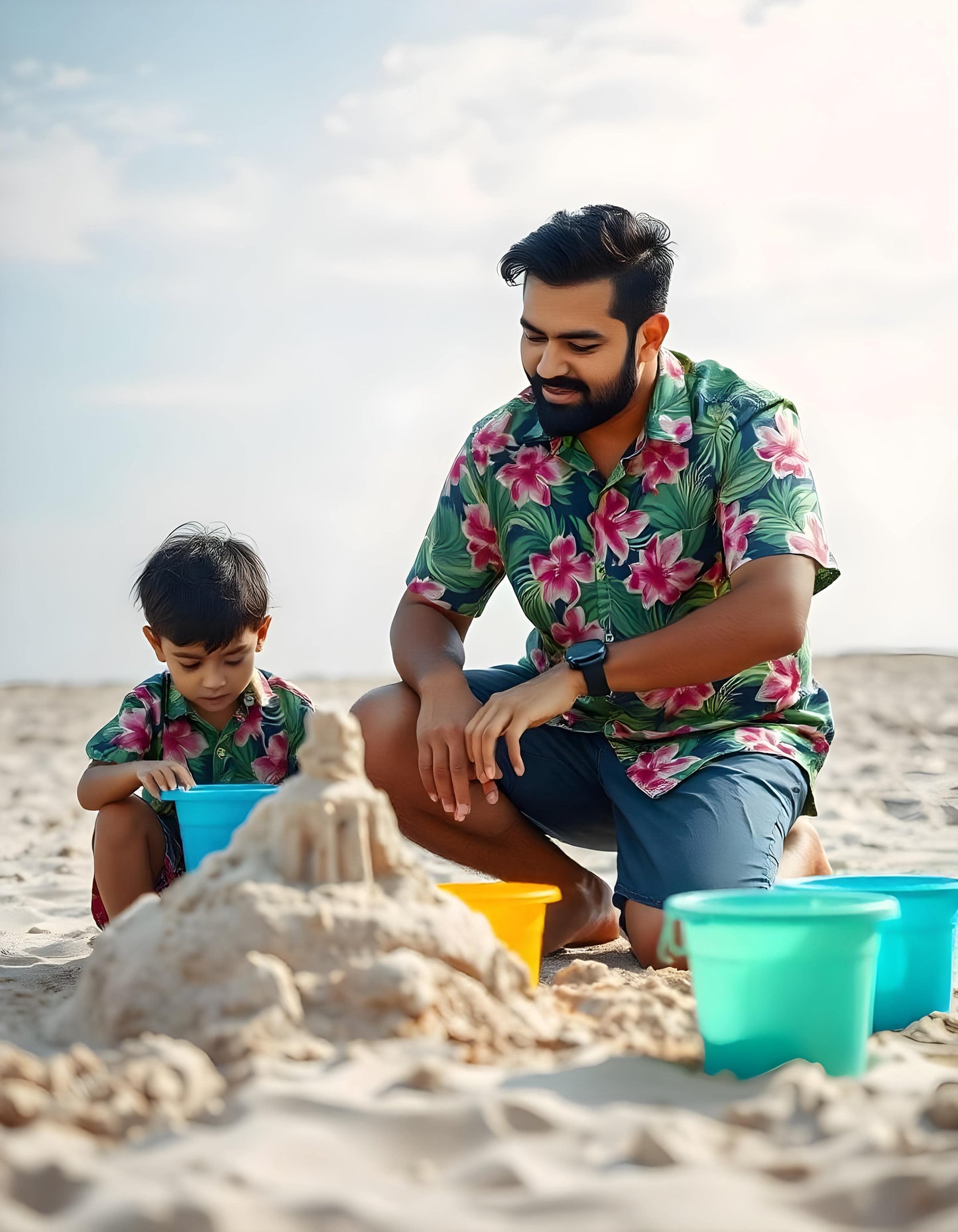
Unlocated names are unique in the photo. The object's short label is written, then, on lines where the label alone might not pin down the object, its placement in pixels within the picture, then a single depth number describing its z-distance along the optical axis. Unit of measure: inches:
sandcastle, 69.3
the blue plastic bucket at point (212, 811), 103.5
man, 112.0
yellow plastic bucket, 90.6
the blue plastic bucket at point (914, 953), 90.1
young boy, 116.6
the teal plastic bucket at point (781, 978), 69.6
